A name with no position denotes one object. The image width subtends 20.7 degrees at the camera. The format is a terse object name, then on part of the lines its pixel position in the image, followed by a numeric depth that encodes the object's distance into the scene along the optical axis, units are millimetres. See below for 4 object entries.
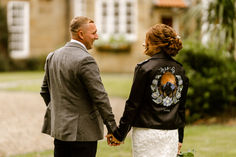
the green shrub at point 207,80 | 12861
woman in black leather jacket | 4790
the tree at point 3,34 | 29026
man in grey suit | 4732
